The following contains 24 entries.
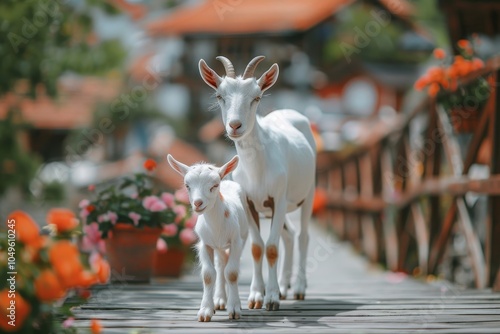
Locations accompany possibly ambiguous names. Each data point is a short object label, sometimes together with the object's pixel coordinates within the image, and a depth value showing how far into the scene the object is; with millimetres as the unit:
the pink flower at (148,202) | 15172
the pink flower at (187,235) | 17344
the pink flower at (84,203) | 15273
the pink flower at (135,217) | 14906
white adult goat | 10914
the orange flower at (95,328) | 8141
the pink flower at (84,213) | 15173
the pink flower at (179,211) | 15817
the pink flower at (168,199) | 15525
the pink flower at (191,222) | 17562
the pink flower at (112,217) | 14834
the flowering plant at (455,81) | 16531
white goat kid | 10211
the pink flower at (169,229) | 15328
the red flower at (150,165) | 15498
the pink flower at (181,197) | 16859
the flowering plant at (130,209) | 14977
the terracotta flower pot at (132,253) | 15195
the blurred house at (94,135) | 65375
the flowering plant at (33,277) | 7105
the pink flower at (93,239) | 14977
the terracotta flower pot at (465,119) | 17281
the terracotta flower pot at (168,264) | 19047
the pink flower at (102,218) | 14852
